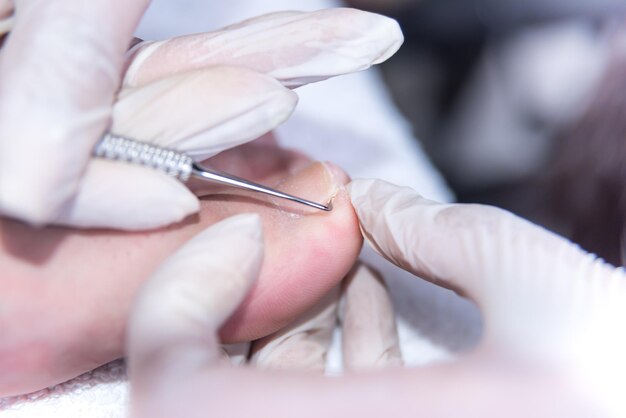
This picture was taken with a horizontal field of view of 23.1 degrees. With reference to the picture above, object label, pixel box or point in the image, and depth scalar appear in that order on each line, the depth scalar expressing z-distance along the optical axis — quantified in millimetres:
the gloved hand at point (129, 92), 357
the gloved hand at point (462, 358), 343
